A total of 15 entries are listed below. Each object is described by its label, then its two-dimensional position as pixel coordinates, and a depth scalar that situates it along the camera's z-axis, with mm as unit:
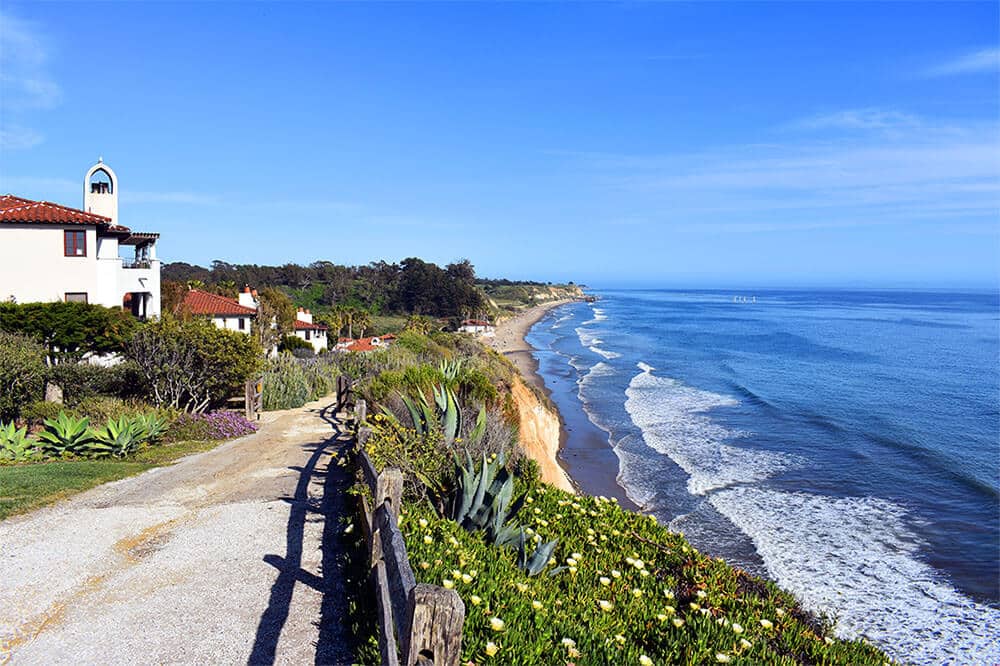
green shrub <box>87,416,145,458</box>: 11594
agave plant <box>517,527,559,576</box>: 6105
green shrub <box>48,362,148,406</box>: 15102
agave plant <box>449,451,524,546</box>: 6797
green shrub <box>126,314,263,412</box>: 15484
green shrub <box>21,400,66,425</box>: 13680
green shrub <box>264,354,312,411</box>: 18656
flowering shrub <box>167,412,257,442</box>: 13536
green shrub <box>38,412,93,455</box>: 11562
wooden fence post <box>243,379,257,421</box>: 15641
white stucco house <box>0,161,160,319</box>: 20844
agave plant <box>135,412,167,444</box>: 12289
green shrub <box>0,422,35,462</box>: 11148
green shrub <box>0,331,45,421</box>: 13359
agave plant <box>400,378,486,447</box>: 8914
